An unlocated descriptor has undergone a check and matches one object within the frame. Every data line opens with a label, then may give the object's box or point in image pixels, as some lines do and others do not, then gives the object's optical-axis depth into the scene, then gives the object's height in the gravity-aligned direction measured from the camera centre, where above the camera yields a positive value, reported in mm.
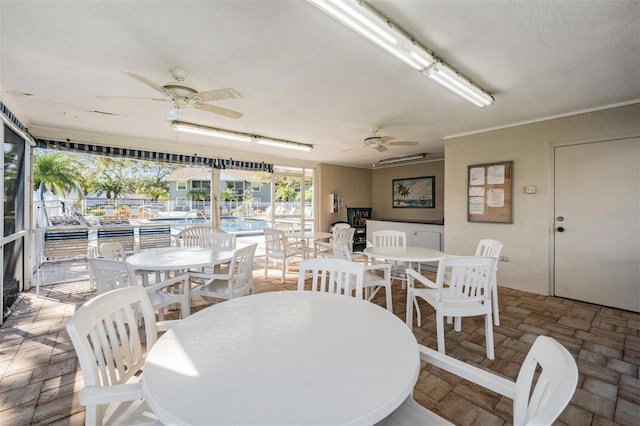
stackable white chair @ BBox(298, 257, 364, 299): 1779 -381
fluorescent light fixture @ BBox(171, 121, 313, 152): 3682 +1215
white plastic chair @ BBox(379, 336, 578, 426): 635 -533
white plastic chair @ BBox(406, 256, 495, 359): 2143 -630
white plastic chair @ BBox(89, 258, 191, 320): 1975 -527
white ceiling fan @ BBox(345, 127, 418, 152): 4039 +1075
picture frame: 7137 +554
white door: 3258 -111
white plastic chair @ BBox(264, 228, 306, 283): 4543 -591
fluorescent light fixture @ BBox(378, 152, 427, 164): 6054 +1251
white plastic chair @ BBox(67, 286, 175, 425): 885 -570
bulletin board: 4102 +327
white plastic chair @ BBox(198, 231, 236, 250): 3777 -388
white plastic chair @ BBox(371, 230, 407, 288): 3912 -383
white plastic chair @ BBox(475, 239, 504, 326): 2844 -422
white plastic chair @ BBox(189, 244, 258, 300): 2508 -681
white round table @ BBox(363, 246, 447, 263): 2948 -470
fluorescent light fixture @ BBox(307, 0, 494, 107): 1528 +1149
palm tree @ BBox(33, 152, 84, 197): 4816 +687
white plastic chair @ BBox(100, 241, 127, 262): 2607 -394
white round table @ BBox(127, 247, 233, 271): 2449 -464
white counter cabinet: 5406 -401
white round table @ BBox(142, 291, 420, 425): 725 -512
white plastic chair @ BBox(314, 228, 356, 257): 4727 -402
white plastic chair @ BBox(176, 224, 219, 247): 4172 -377
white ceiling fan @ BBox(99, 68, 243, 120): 2273 +1024
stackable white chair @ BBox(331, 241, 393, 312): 2734 -671
